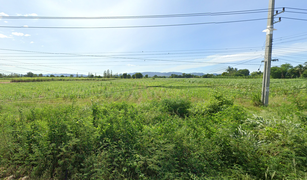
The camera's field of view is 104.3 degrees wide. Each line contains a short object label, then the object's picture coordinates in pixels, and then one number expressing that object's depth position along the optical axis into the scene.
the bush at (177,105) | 8.52
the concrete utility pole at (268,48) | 9.07
